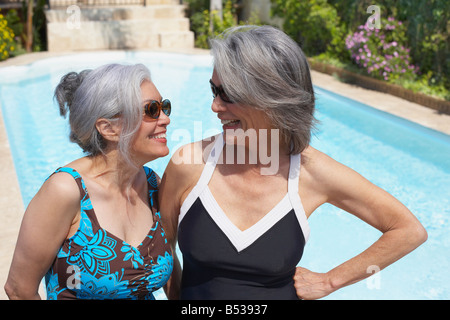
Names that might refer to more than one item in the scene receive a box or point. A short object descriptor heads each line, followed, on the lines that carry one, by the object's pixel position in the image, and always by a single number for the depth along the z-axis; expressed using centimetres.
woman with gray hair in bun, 177
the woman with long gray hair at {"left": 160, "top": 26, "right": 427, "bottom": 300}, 177
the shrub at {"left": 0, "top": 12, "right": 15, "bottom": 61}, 1144
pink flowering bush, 905
